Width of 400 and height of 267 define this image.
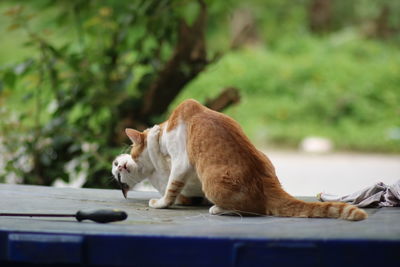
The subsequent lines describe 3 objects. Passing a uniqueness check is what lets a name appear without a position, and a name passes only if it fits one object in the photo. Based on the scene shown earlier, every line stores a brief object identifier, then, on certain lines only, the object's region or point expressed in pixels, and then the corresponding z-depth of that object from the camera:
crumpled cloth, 4.86
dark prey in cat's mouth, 5.03
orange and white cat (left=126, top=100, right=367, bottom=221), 4.68
